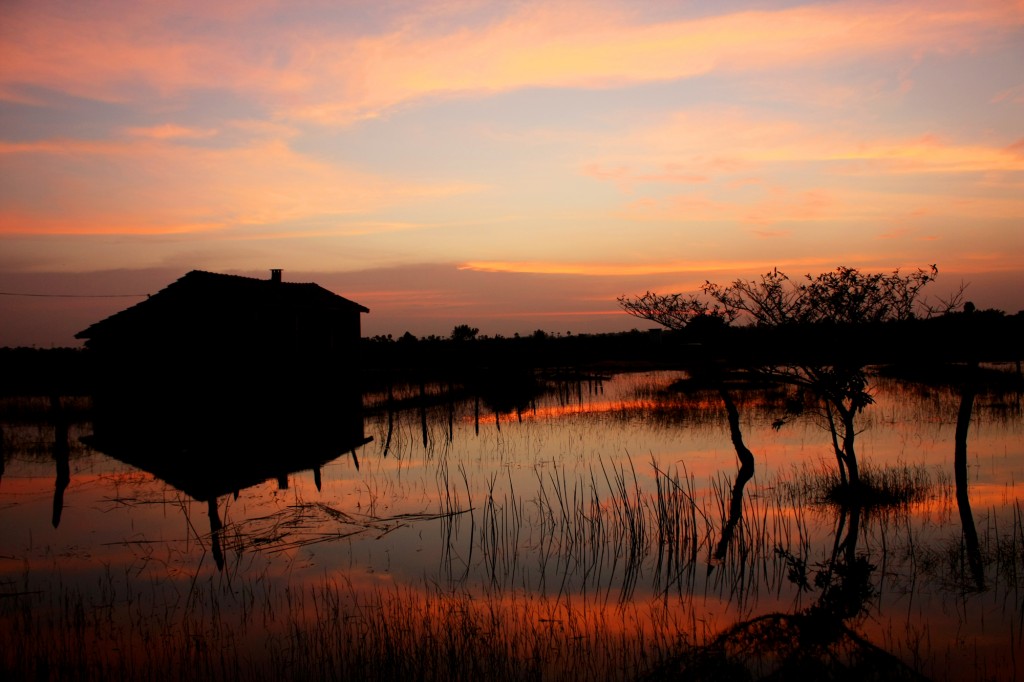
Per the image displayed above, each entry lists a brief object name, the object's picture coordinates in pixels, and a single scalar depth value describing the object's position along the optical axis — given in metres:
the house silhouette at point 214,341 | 33.41
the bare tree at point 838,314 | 12.92
